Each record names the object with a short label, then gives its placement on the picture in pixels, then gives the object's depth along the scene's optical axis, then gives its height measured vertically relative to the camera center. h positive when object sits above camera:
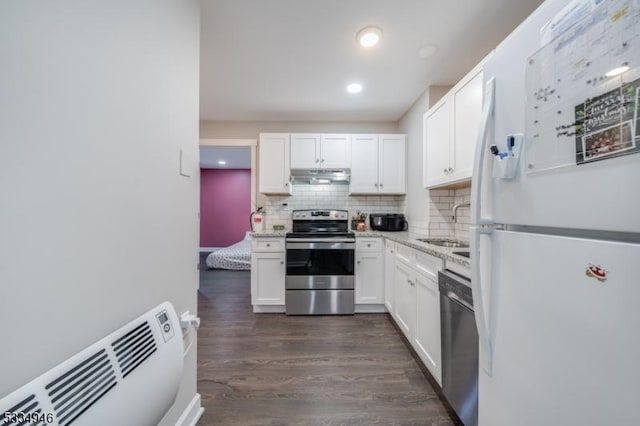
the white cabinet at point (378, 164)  3.11 +0.70
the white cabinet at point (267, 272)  2.76 -0.65
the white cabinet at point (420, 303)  1.53 -0.66
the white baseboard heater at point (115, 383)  0.50 -0.44
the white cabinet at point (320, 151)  3.09 +0.86
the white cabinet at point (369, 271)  2.77 -0.64
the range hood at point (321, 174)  3.10 +0.56
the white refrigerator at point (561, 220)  0.49 -0.01
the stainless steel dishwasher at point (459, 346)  1.11 -0.66
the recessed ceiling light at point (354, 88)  2.49 +1.39
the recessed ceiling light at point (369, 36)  1.72 +1.35
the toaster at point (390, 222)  3.07 -0.07
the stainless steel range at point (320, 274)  2.72 -0.67
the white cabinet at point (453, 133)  1.62 +0.68
